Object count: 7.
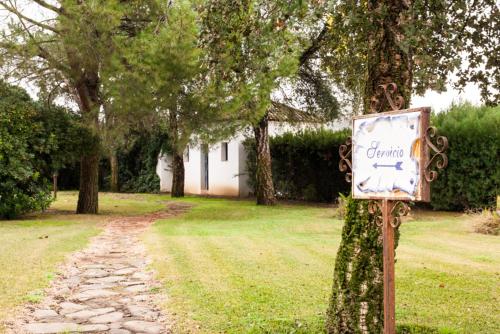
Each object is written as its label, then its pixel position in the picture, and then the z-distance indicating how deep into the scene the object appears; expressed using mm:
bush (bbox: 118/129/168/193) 31484
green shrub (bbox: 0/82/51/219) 15328
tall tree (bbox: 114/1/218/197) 12898
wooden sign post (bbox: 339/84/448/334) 3559
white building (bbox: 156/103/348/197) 25077
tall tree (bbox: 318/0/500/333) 4367
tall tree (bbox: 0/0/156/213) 13641
